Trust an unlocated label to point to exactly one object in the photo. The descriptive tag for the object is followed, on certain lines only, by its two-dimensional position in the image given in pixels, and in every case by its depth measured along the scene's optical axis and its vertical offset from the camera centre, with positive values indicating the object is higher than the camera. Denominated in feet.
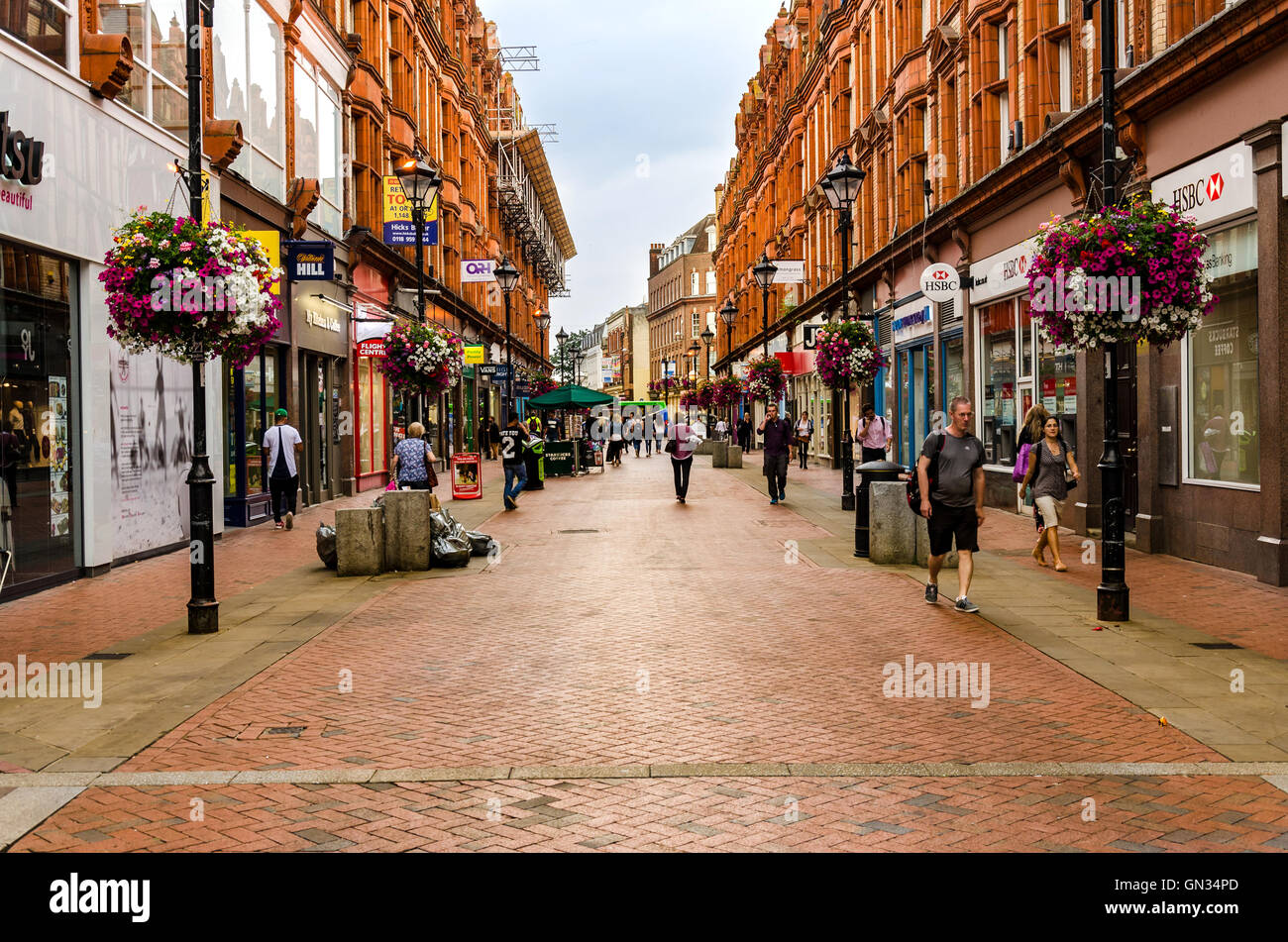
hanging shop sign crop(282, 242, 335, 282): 72.02 +11.95
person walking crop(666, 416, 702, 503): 79.90 -0.35
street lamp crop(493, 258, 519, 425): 103.55 +15.88
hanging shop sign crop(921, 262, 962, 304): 76.18 +10.66
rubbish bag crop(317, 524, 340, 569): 45.29 -3.45
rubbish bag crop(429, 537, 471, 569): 45.47 -3.70
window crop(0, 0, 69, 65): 37.81 +14.51
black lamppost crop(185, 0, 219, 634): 31.71 -0.77
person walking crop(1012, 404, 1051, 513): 47.44 +0.44
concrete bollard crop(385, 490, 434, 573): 44.93 -2.79
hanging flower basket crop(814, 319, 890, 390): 80.23 +6.31
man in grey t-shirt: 35.12 -1.04
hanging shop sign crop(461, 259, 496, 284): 109.29 +17.10
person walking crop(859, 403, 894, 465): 76.28 +0.87
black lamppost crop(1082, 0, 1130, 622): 32.12 -0.84
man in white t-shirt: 61.98 -0.21
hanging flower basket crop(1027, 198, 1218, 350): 31.78 +4.58
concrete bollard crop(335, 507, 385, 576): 44.04 -3.15
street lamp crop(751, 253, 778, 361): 92.22 +14.03
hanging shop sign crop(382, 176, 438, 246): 91.40 +18.97
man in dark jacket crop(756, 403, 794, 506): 76.23 -0.19
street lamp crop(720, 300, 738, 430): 140.36 +16.39
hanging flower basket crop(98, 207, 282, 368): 31.45 +4.63
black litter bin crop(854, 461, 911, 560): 47.75 -1.69
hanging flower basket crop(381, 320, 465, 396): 80.94 +6.66
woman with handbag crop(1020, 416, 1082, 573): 43.37 -1.20
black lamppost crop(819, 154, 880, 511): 62.90 +13.83
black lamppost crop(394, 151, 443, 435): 63.67 +14.70
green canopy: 126.00 +5.85
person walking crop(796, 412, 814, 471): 132.71 +1.40
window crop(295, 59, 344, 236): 79.92 +22.63
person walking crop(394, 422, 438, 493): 54.29 -0.28
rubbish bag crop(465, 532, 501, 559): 48.83 -3.63
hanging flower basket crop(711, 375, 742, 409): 179.42 +9.36
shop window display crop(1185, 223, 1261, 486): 41.32 +2.43
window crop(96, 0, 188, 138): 48.14 +17.47
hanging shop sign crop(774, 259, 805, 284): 112.37 +16.81
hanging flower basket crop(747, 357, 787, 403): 121.19 +7.48
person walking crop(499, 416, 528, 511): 76.13 -0.58
